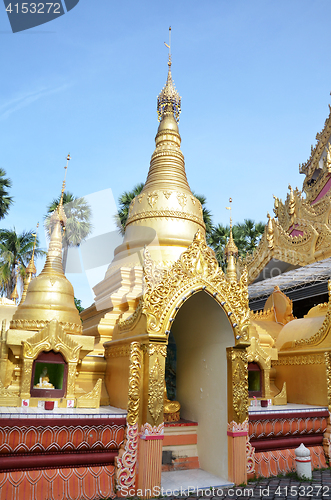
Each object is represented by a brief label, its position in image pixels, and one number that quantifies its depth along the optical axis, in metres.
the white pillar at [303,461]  6.35
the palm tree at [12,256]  20.59
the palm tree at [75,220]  26.78
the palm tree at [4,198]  18.59
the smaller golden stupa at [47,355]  6.38
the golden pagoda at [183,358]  5.41
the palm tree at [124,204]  23.53
